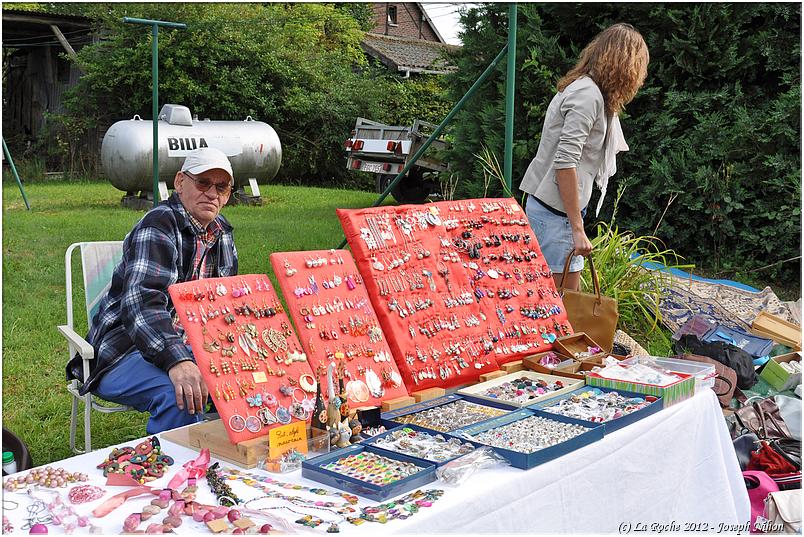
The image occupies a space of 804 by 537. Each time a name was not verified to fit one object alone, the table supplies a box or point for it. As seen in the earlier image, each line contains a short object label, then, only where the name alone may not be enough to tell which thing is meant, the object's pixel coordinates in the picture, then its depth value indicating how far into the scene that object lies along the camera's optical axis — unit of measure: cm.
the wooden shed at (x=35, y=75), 1512
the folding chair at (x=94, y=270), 327
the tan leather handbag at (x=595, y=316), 312
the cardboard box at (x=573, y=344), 278
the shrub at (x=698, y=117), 683
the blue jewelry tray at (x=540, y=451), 179
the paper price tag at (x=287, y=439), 182
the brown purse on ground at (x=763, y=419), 330
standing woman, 336
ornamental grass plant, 517
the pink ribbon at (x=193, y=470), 168
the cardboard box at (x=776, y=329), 466
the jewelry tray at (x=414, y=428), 187
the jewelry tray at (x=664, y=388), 229
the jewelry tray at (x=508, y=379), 228
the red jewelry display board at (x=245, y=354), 187
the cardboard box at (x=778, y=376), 388
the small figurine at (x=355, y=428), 195
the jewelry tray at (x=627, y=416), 205
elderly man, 226
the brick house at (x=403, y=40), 2011
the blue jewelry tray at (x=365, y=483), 162
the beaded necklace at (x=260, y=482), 166
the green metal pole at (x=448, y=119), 450
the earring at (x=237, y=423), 183
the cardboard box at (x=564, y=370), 254
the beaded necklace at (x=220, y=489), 160
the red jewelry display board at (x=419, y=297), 236
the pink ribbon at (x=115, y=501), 154
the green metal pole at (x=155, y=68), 467
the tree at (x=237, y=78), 1402
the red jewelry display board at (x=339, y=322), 212
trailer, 1084
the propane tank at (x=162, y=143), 1051
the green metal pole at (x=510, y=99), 421
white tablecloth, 161
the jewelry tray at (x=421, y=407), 205
